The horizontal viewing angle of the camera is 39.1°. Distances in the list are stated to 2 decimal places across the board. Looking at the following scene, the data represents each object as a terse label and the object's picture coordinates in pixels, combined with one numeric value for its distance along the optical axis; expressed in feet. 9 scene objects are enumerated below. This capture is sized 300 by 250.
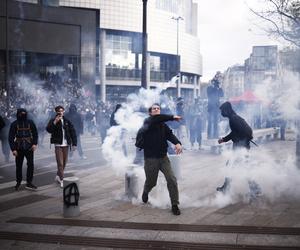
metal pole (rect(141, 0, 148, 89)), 42.42
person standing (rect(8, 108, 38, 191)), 28.96
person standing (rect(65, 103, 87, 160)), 45.57
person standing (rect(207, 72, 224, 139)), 48.26
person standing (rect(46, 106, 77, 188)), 29.89
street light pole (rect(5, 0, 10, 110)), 70.72
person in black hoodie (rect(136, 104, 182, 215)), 22.66
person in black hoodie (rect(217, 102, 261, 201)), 25.71
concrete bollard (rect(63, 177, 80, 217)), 21.95
